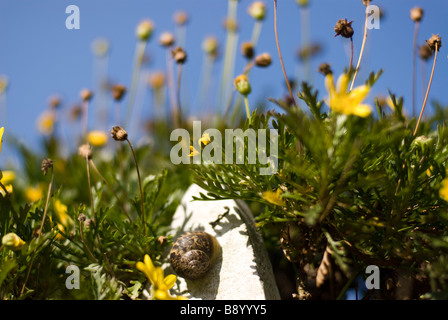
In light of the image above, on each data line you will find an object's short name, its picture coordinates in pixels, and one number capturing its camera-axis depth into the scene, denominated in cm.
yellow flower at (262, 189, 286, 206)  52
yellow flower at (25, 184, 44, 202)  71
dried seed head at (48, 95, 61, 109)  86
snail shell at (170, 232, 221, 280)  55
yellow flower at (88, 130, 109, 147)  80
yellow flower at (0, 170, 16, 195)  61
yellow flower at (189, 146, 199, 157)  56
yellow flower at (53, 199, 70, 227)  60
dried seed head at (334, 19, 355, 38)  56
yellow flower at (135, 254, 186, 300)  52
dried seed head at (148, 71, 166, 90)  106
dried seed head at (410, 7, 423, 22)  59
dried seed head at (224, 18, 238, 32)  80
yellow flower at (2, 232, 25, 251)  53
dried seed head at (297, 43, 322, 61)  77
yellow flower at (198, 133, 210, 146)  56
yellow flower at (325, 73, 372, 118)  49
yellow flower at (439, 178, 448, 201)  50
